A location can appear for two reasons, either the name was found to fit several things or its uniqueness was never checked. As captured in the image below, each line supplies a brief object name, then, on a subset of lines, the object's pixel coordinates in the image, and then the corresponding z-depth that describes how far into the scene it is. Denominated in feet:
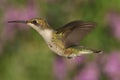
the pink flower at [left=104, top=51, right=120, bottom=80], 21.81
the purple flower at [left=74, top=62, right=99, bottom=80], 21.30
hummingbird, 8.10
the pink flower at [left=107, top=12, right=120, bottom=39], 24.07
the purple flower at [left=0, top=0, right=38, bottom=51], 22.89
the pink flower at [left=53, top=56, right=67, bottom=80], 21.48
